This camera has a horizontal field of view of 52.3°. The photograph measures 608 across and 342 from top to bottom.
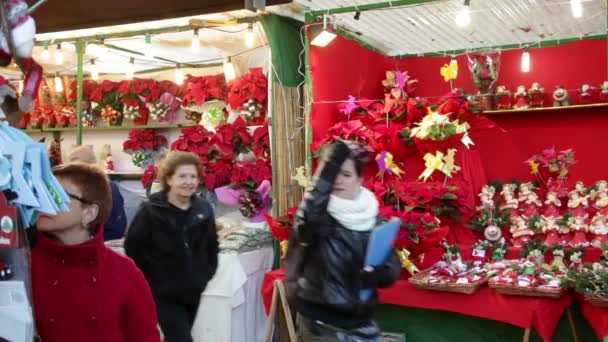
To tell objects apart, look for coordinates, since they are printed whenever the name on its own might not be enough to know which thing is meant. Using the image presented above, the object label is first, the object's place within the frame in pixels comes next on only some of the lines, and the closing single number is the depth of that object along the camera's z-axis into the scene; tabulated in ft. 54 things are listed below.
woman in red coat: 5.52
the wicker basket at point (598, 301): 11.37
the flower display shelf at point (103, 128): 18.65
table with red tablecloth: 12.14
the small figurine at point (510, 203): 15.31
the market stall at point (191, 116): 15.33
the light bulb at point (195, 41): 15.64
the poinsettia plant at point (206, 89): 17.38
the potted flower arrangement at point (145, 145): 18.92
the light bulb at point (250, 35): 15.65
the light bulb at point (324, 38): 14.78
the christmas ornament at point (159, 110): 18.69
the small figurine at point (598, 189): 14.66
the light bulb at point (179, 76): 18.31
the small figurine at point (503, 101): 16.57
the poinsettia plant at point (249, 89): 16.02
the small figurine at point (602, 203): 14.32
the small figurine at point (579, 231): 14.12
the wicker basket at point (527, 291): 11.92
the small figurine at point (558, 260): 13.35
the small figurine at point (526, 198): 15.23
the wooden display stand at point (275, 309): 13.84
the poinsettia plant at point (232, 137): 16.11
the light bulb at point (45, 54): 17.76
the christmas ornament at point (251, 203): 15.89
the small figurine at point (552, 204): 14.89
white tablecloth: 14.51
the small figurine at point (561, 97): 15.90
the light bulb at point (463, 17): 12.72
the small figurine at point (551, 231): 14.46
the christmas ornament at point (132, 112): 19.06
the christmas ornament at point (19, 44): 4.19
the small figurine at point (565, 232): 14.34
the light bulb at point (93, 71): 19.24
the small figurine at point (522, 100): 16.35
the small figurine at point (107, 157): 19.84
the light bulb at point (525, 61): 14.71
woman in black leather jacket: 8.46
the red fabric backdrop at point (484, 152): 13.20
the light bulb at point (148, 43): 15.76
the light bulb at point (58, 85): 20.23
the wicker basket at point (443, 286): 12.66
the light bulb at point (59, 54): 17.63
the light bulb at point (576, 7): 11.80
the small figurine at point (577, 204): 14.65
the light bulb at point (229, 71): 16.74
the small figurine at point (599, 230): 13.89
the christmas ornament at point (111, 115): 19.57
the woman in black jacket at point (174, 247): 10.86
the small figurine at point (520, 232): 14.75
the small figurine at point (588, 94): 15.69
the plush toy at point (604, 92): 15.23
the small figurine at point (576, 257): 13.70
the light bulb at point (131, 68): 18.21
